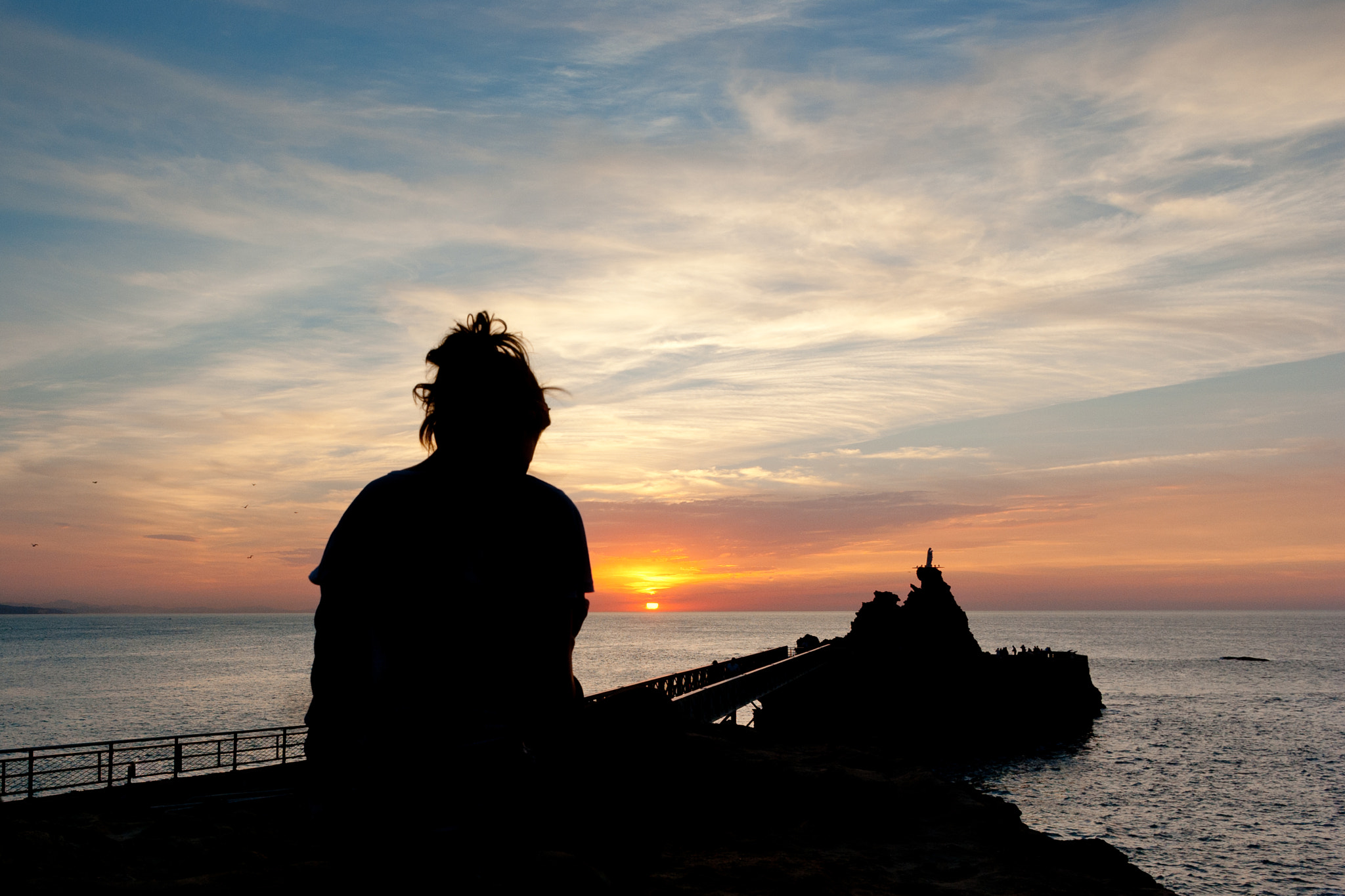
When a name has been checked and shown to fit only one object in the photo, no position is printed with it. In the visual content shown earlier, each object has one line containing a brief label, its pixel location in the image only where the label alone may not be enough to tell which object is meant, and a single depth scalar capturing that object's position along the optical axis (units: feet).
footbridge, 76.74
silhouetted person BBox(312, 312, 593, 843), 6.83
